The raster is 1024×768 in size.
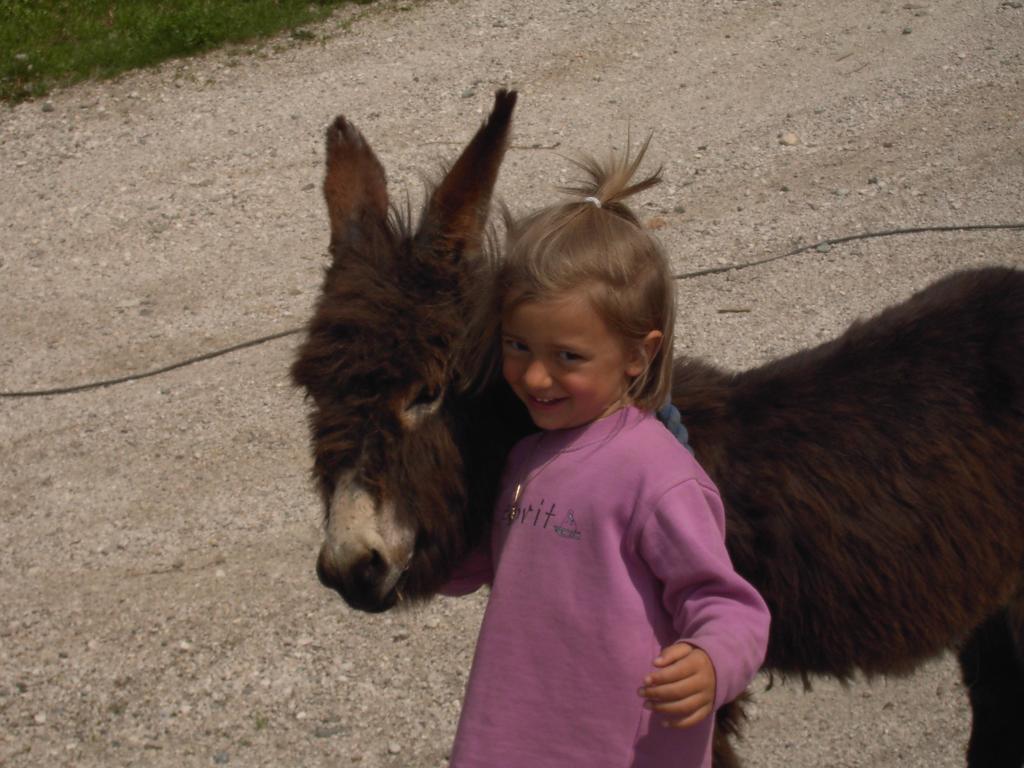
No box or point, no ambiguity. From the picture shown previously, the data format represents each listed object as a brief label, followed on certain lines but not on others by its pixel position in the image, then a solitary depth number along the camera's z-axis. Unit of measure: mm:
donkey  2814
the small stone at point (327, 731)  4422
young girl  2451
